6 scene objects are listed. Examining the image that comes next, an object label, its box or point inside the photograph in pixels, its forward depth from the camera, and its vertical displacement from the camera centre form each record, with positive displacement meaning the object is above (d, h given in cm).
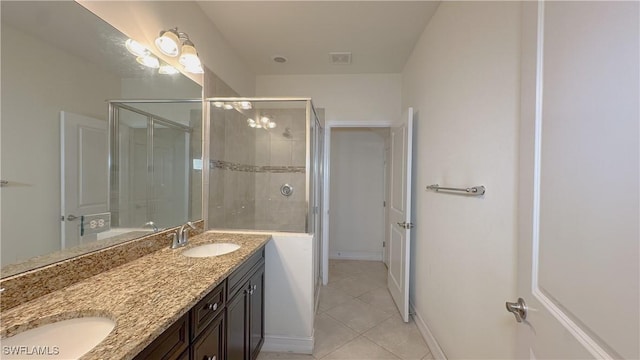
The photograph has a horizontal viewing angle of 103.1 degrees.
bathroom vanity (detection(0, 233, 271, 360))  75 -46
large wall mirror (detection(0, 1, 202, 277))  87 +16
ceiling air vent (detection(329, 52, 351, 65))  269 +131
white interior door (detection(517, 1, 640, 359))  49 +0
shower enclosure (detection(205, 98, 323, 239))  223 +12
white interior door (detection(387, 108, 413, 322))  236 -36
